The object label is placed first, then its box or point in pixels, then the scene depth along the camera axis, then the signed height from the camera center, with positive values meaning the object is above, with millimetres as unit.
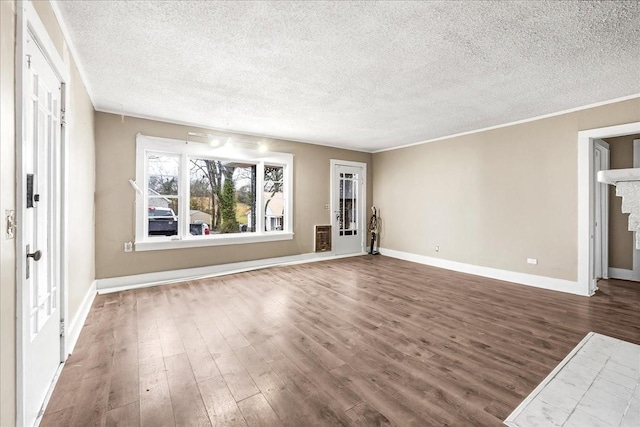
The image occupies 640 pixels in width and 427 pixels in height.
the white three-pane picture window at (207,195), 4516 +319
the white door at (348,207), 6656 +135
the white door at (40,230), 1474 -109
